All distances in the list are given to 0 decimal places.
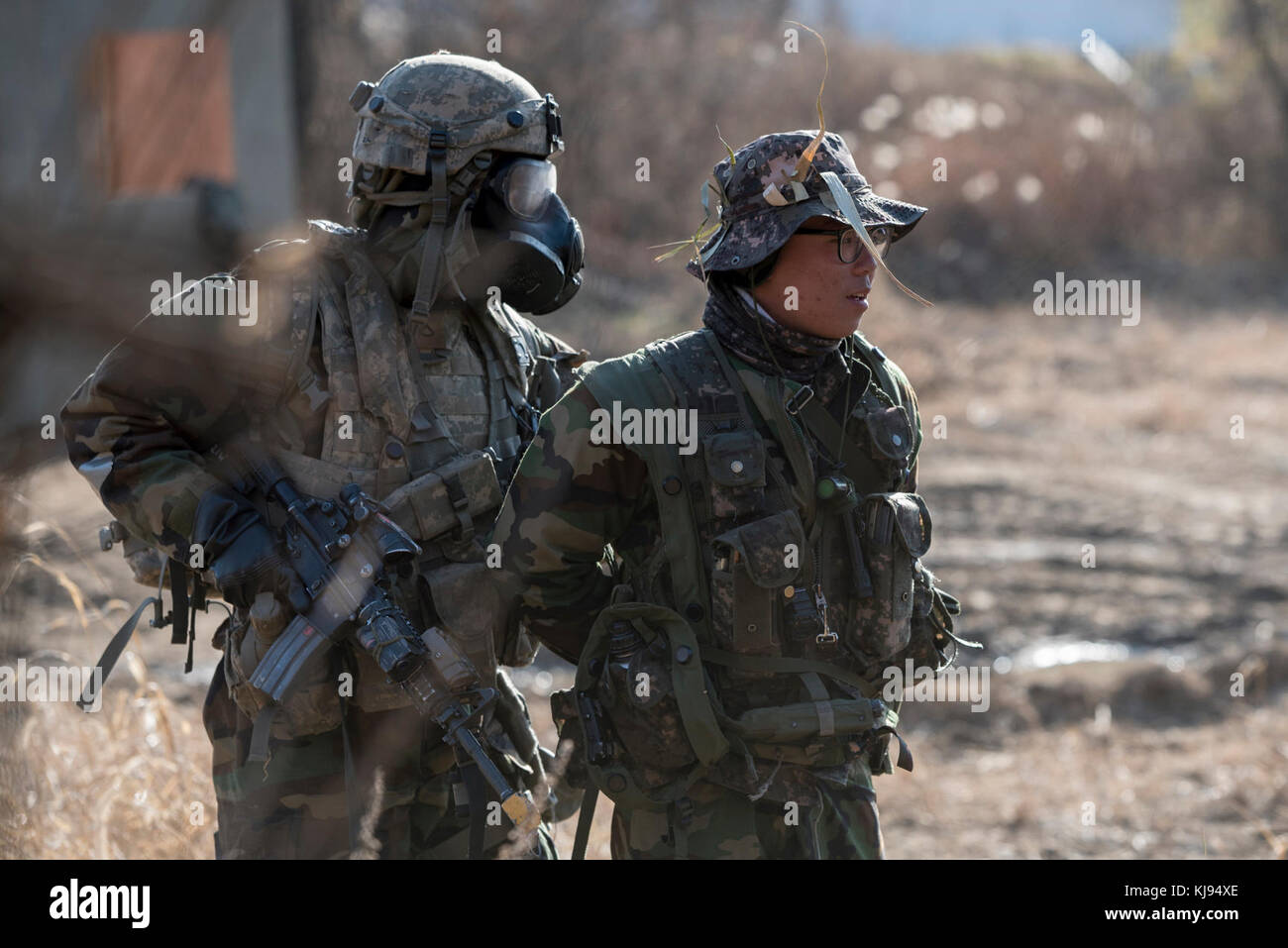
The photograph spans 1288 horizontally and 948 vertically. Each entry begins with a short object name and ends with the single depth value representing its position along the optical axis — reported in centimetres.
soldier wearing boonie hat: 261
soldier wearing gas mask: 285
